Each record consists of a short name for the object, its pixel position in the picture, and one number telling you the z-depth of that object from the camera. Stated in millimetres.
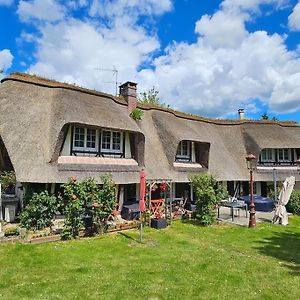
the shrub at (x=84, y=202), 11383
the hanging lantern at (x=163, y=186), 14930
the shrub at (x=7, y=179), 13648
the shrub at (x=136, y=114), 18641
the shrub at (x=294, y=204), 19500
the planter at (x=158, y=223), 14039
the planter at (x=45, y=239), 10799
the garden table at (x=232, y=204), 16253
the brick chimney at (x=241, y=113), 28925
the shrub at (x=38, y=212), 12078
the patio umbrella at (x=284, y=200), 15594
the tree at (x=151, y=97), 46859
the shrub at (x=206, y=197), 14750
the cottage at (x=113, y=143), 13328
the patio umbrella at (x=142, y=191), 11938
